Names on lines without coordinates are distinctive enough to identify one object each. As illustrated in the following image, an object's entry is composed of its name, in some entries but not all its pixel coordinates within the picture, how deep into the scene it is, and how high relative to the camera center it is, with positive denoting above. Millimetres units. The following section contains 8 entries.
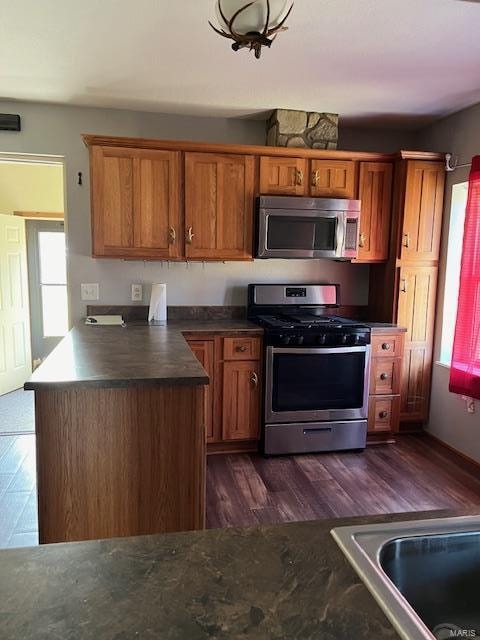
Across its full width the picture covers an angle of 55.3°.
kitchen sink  824 -547
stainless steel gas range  3191 -846
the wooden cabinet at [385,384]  3412 -877
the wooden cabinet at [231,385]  3172 -844
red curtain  3047 -239
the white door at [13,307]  4480 -487
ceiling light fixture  1306 +707
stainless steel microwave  3266 +277
